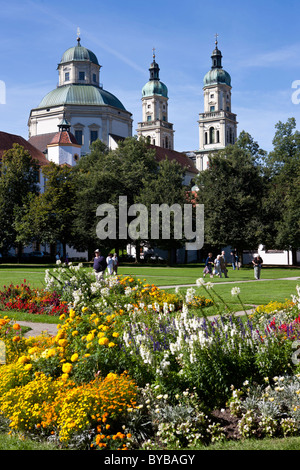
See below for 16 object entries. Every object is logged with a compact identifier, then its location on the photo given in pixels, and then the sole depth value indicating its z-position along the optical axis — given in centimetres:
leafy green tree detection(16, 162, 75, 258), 4862
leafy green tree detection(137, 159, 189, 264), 5062
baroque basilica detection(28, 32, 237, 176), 8123
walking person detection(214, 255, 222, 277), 2980
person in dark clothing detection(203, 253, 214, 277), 3088
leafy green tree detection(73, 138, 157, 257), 5119
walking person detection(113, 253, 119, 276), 2689
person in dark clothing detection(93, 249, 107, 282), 1948
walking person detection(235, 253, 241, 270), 4509
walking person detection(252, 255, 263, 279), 2809
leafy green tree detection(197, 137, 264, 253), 5016
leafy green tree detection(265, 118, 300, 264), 5159
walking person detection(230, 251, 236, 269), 4388
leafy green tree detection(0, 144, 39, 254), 5134
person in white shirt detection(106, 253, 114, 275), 2692
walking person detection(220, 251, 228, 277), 2951
